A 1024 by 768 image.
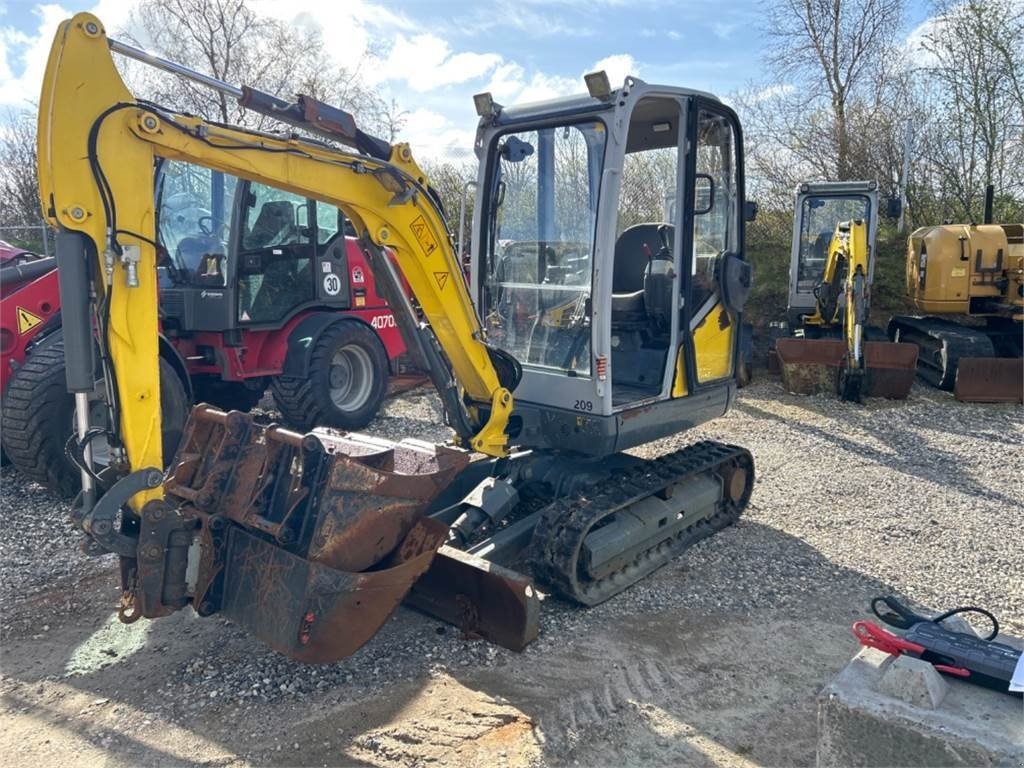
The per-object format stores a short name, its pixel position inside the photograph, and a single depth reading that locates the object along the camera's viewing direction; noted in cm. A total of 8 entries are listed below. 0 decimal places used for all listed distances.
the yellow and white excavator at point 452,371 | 280
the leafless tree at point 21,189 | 1834
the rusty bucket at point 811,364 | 924
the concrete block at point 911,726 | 201
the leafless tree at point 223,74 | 1341
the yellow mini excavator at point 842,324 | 888
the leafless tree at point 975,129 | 1448
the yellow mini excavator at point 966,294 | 962
